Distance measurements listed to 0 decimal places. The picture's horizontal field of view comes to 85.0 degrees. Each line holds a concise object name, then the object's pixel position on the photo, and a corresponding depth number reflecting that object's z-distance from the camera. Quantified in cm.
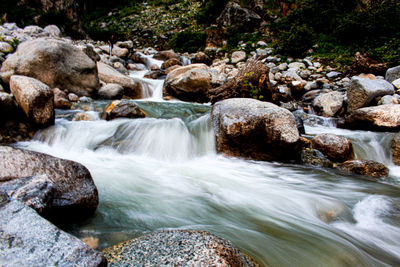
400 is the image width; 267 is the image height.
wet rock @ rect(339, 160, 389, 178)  453
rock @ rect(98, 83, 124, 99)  885
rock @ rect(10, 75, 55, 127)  493
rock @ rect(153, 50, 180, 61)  1809
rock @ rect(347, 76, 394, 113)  709
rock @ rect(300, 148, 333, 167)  497
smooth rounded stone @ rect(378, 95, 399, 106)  674
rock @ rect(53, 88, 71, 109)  690
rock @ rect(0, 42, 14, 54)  854
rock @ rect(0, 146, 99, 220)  200
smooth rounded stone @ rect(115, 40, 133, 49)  1867
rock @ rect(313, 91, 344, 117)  806
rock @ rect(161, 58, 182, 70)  1580
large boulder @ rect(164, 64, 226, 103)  975
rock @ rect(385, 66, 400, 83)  837
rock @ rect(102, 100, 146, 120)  627
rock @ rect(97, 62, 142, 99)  997
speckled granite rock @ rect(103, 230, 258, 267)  137
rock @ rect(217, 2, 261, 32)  1948
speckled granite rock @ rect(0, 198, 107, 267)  108
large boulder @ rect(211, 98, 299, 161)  486
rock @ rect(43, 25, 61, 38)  1730
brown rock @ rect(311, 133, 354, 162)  508
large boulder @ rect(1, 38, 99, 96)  710
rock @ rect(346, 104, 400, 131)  596
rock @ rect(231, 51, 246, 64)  1555
